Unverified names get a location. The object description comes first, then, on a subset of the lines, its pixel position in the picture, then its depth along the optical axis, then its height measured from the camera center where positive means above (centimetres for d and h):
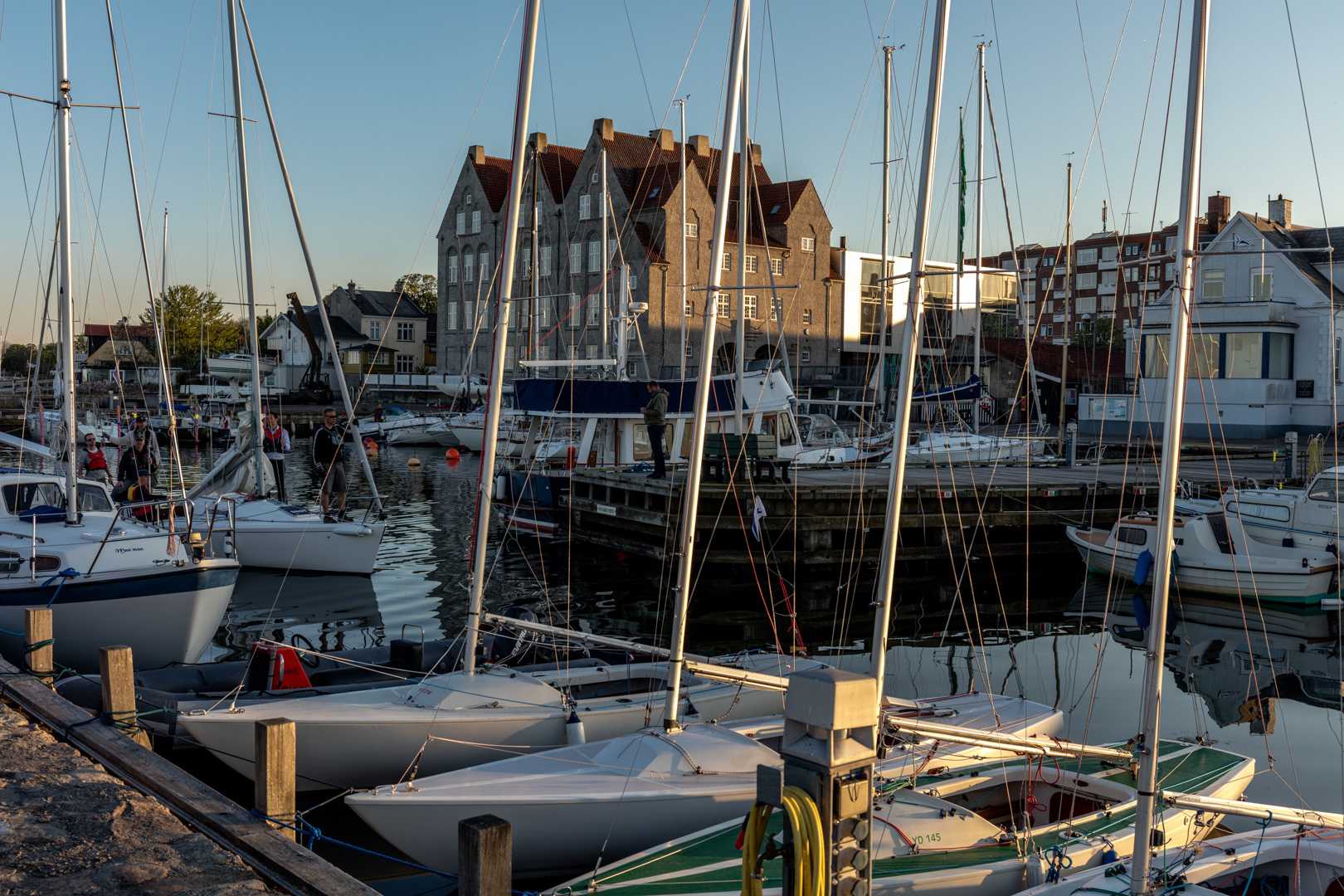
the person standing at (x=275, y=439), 3500 -125
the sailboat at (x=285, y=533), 2217 -259
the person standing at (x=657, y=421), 2442 -38
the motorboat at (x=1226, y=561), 2119 -283
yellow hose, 530 -205
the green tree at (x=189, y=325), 9300 +597
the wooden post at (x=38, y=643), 1137 -246
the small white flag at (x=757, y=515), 2239 -216
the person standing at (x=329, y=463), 2234 -131
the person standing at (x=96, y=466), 2689 -167
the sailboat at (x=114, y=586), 1402 -235
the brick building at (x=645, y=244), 6475 +953
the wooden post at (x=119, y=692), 942 -244
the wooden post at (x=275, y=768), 738 -239
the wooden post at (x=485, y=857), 565 -226
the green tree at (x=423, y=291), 12250 +1205
